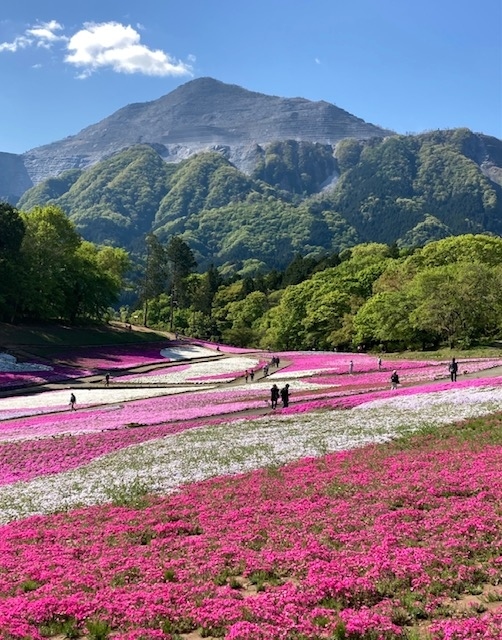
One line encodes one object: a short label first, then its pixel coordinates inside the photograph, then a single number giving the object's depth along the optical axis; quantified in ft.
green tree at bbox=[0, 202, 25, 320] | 279.08
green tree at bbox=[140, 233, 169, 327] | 443.32
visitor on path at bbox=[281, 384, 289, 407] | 127.54
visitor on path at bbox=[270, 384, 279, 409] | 126.11
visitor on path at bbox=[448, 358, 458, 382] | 141.90
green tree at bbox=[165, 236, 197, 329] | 480.64
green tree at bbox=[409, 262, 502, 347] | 237.04
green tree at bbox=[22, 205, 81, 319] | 294.46
